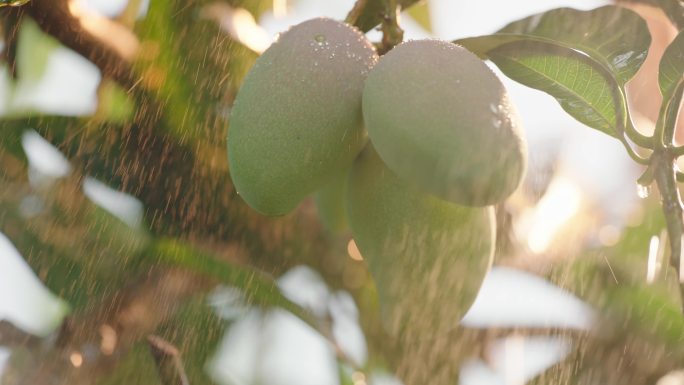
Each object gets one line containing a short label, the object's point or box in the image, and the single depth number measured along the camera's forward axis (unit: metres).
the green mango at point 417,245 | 1.23
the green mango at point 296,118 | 1.22
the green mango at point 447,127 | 1.18
